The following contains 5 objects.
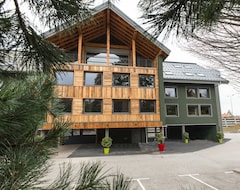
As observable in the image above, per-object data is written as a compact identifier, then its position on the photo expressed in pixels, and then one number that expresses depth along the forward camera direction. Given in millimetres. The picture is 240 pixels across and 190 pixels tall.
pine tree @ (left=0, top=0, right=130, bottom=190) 680
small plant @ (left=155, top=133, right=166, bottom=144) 11452
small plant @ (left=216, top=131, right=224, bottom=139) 14578
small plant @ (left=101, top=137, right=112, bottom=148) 10761
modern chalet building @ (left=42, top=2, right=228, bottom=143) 11461
